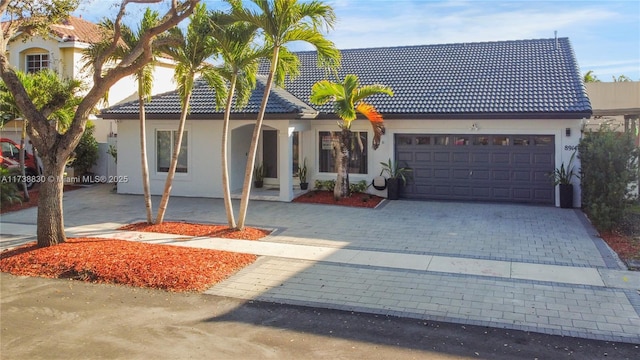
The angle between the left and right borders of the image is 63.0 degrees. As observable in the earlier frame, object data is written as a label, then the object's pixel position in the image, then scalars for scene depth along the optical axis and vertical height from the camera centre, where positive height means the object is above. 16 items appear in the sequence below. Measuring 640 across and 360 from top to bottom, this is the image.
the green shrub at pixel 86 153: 20.34 +0.29
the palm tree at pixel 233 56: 10.96 +2.23
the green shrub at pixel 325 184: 17.66 -0.94
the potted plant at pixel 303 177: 17.97 -0.69
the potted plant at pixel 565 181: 15.12 -0.82
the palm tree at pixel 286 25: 10.51 +2.74
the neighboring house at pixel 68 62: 22.03 +4.38
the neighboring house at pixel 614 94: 24.33 +2.71
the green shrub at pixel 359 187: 17.31 -1.03
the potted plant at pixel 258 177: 18.86 -0.70
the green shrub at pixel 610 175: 11.10 -0.51
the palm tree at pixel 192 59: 11.05 +2.23
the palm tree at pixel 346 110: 15.48 +1.40
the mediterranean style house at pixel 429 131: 15.82 +0.81
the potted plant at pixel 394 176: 16.88 -0.68
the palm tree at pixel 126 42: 11.31 +2.57
